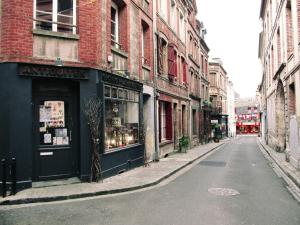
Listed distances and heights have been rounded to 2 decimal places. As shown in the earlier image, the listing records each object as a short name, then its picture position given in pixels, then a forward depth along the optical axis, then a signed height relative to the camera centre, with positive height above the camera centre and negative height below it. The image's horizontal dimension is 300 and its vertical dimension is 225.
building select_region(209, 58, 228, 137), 47.09 +4.46
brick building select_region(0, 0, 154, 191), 9.36 +1.25
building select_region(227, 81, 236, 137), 67.38 +2.26
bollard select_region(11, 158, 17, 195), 8.66 -1.42
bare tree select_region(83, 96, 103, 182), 10.39 -0.32
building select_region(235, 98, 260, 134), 87.19 +0.31
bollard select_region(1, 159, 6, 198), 8.48 -1.39
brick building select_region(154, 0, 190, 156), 18.61 +3.15
